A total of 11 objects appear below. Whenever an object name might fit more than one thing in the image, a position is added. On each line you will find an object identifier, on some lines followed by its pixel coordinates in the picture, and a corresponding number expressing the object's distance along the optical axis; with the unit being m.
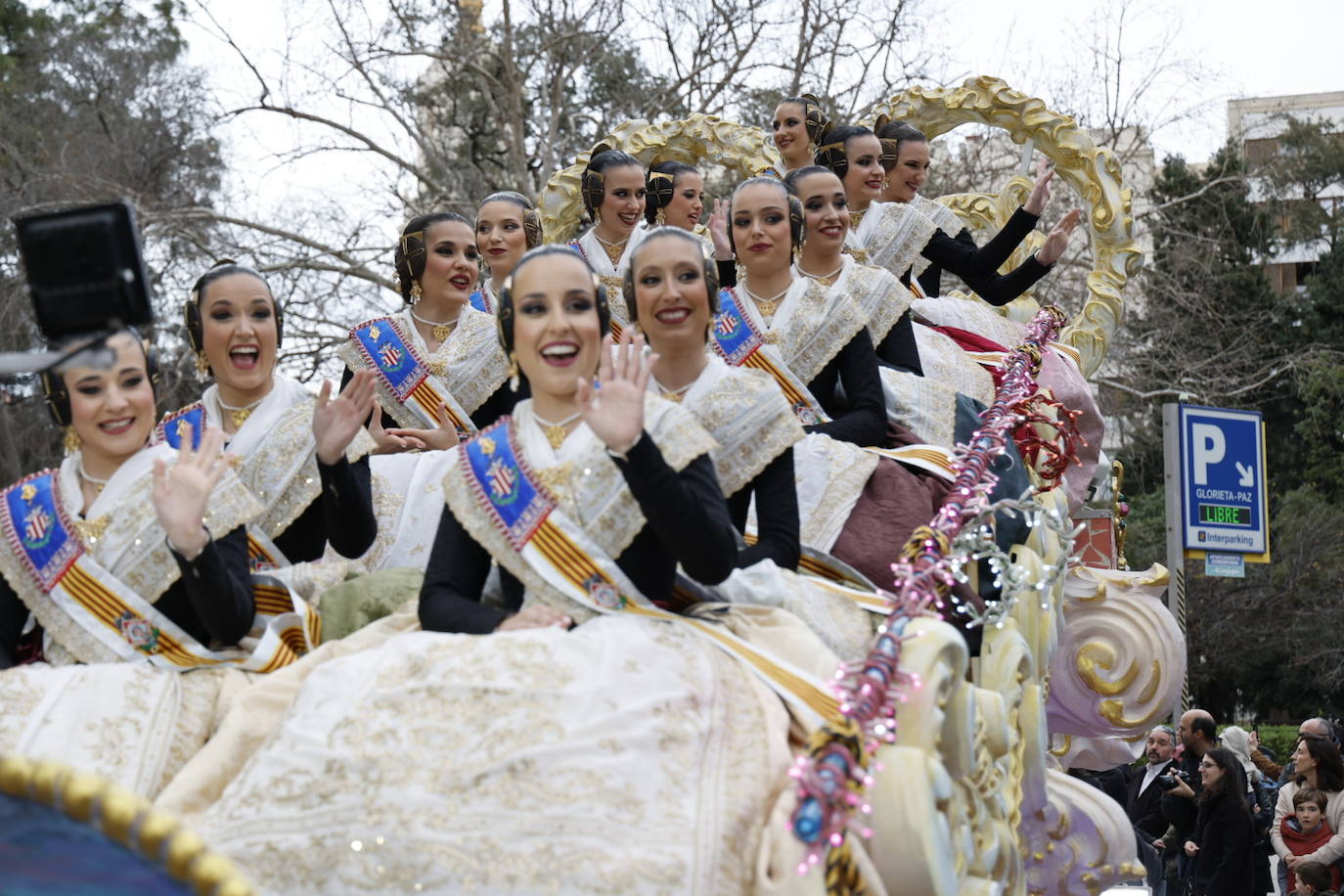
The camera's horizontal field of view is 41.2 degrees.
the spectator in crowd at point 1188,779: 10.28
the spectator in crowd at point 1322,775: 9.60
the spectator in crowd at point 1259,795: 10.05
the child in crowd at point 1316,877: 9.36
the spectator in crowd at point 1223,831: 9.75
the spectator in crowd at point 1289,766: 10.13
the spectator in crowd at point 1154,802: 10.91
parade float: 3.24
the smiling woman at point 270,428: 5.14
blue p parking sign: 14.12
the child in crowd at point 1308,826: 9.57
